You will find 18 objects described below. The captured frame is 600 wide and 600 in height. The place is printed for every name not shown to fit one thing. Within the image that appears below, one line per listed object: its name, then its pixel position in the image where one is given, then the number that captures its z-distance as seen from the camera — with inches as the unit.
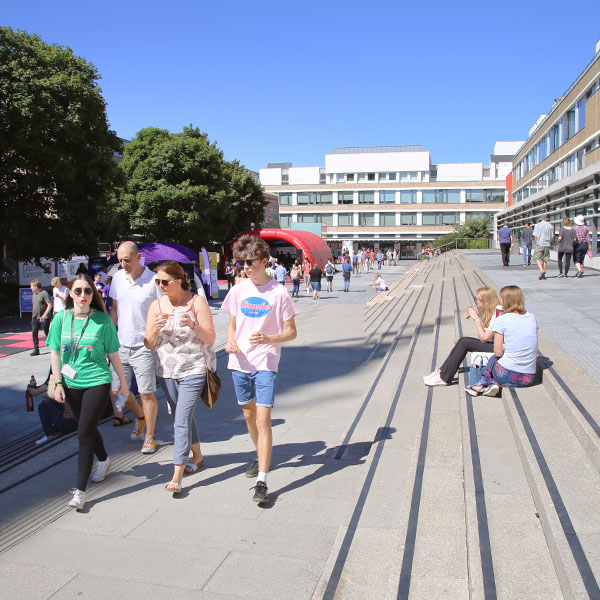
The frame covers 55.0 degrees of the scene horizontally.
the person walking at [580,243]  570.6
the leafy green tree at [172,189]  1289.4
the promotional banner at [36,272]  734.5
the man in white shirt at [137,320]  198.4
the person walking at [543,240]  600.1
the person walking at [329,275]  994.3
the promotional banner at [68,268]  807.8
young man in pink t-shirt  153.9
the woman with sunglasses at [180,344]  161.8
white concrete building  3115.2
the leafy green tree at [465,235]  2281.3
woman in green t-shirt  157.0
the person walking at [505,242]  756.6
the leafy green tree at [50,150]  623.8
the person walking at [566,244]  544.7
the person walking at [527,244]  829.2
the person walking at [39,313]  448.5
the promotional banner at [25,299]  656.4
